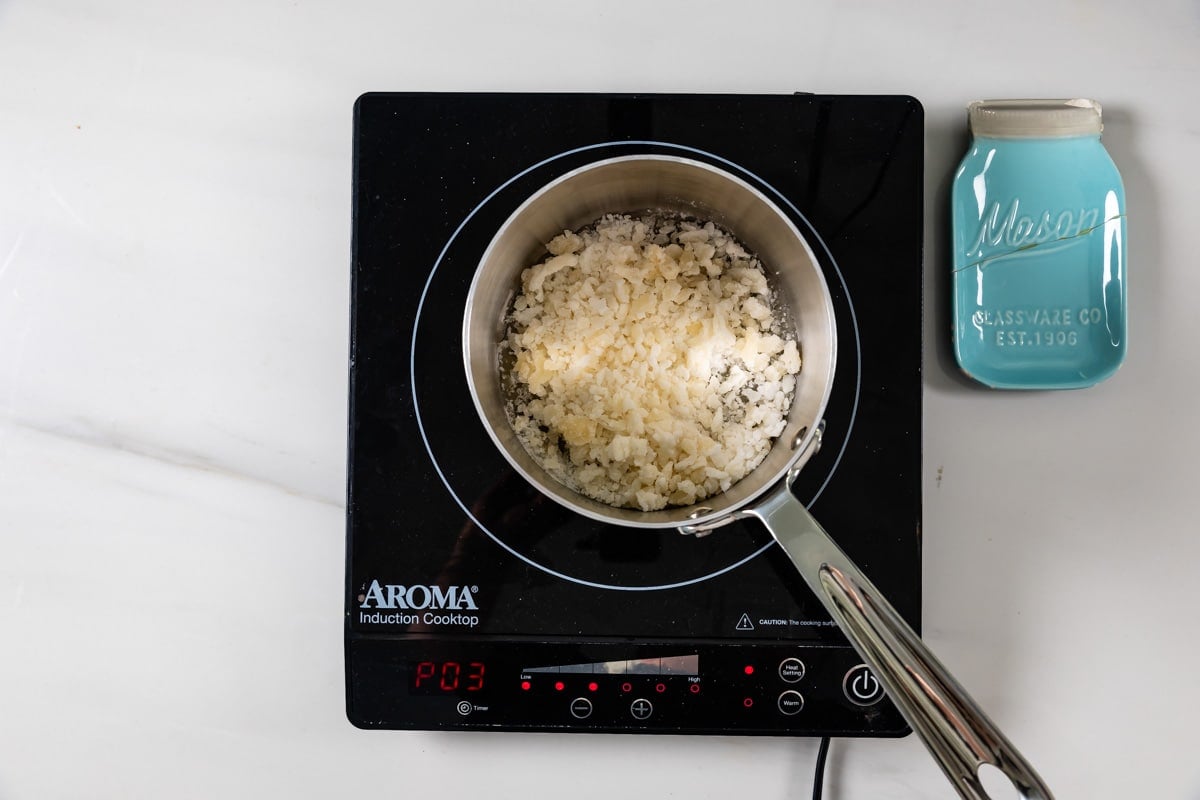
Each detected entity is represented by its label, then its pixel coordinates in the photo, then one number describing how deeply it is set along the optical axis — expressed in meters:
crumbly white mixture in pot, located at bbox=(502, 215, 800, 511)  0.52
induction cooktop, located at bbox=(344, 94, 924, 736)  0.54
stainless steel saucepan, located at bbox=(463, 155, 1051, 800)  0.40
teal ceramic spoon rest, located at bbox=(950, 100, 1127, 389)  0.56
